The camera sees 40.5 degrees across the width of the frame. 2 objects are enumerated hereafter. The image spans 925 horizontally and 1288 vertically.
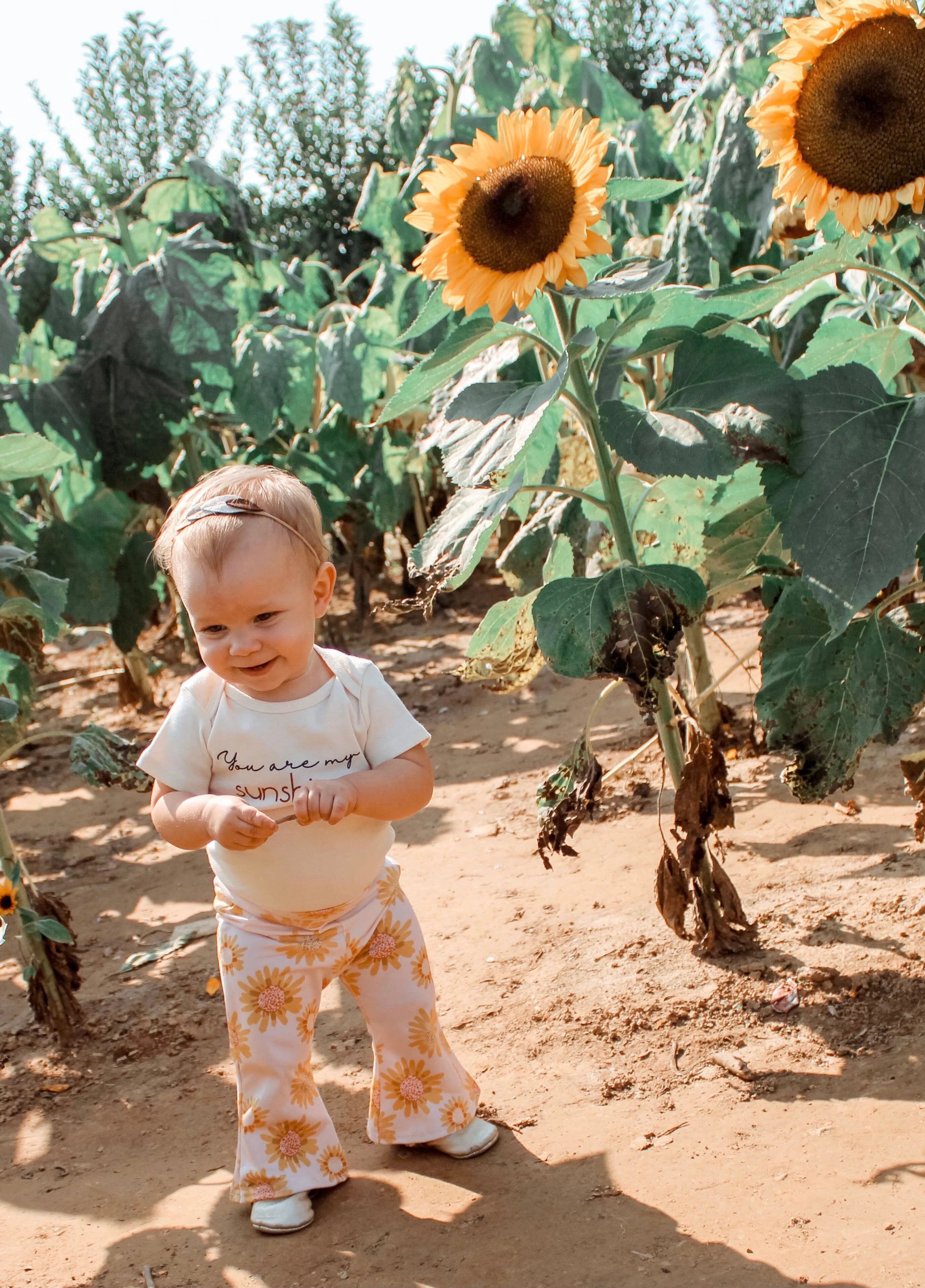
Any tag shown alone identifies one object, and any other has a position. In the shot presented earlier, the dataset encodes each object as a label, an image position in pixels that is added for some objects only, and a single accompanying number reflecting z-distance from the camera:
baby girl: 1.84
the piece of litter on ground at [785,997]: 2.35
